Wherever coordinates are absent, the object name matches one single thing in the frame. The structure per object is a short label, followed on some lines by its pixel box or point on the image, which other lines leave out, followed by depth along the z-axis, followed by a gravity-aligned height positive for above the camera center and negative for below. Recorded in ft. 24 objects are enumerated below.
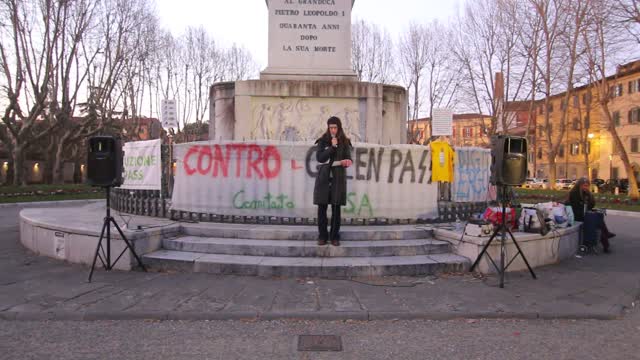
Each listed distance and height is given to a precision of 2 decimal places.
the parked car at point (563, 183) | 166.61 -2.78
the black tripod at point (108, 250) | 21.29 -3.86
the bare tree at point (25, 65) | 76.45 +21.02
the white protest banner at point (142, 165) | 29.30 +0.71
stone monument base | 35.06 +5.59
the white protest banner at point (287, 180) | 27.09 -0.29
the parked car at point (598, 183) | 144.93 -2.40
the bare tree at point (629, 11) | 62.59 +24.61
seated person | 30.96 -1.75
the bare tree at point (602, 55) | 67.77 +23.07
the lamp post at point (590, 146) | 150.53 +12.77
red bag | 23.15 -2.23
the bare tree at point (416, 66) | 118.62 +31.23
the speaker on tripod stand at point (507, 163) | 20.52 +0.63
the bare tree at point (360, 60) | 120.06 +32.98
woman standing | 22.57 +0.03
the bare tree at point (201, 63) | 120.06 +32.37
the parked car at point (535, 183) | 179.35 -3.01
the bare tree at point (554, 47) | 85.59 +27.78
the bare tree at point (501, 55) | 93.41 +28.89
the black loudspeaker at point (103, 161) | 21.59 +0.72
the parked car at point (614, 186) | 137.18 -3.35
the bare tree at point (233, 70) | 128.88 +31.79
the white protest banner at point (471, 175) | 29.78 +0.07
